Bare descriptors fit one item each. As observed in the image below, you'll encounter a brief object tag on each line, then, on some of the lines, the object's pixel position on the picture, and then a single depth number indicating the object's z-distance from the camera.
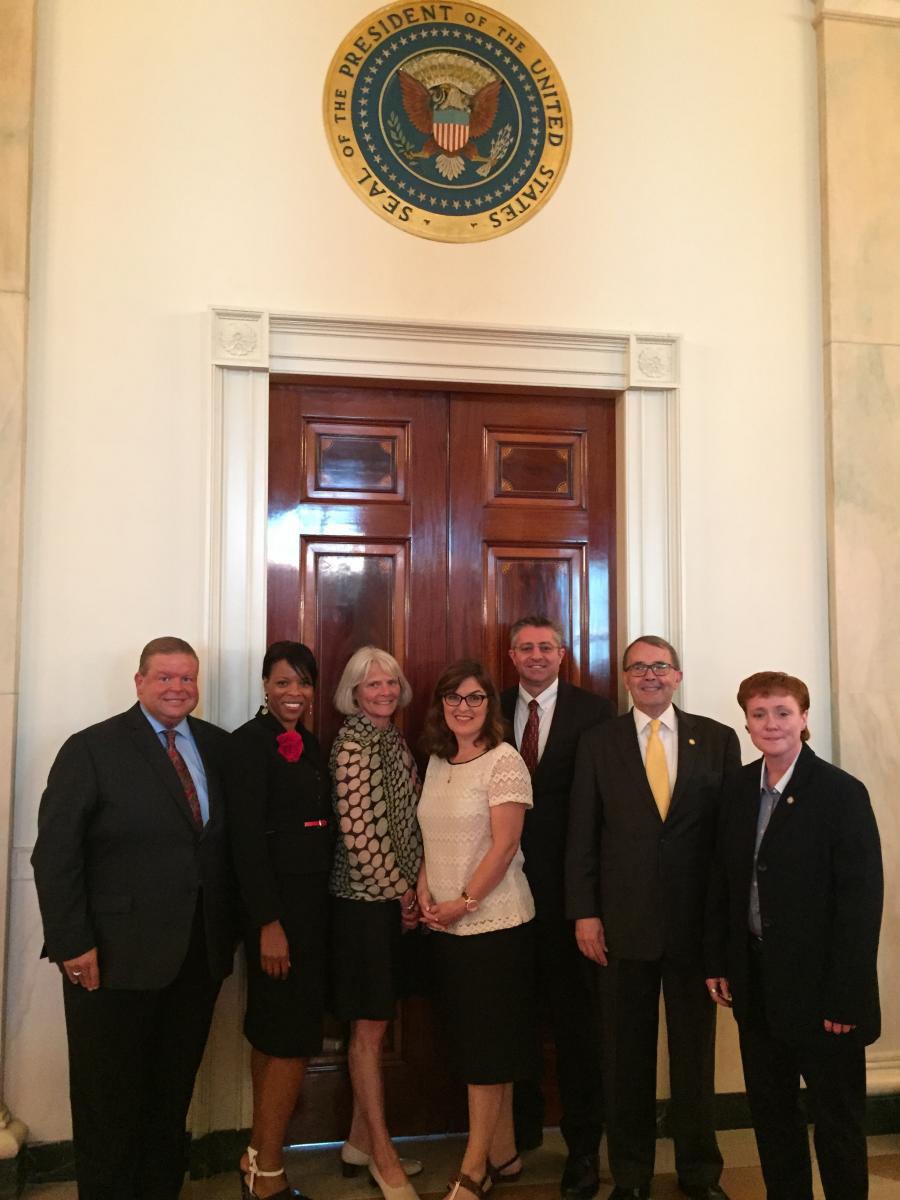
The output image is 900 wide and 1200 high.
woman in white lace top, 2.95
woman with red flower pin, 2.96
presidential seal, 3.64
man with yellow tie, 2.97
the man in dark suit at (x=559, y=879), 3.21
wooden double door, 3.61
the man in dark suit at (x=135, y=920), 2.70
